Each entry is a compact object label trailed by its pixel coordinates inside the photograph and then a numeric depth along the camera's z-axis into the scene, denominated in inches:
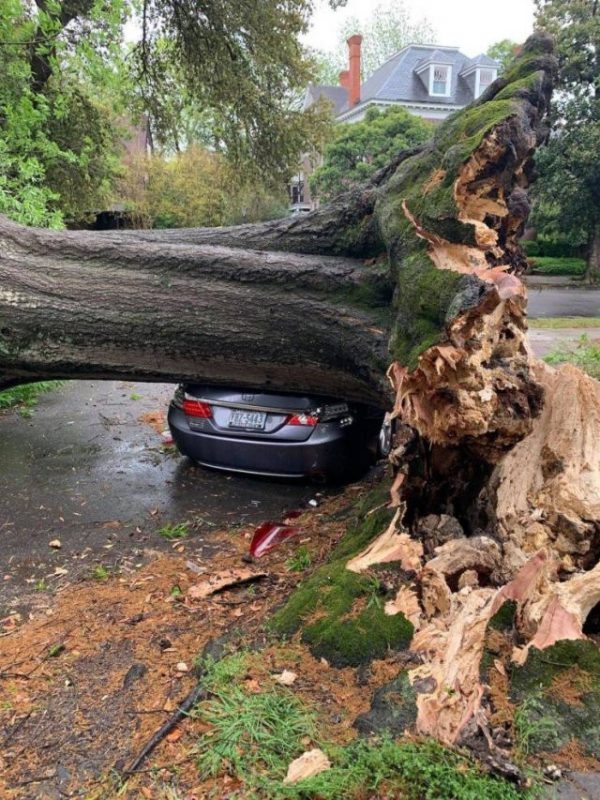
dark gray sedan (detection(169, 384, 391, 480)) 182.9
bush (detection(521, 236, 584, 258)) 1234.0
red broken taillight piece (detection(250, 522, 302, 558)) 152.0
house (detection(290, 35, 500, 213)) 1455.5
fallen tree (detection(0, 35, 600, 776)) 99.5
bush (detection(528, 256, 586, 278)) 1154.0
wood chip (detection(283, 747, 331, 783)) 76.0
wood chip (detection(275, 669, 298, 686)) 94.2
